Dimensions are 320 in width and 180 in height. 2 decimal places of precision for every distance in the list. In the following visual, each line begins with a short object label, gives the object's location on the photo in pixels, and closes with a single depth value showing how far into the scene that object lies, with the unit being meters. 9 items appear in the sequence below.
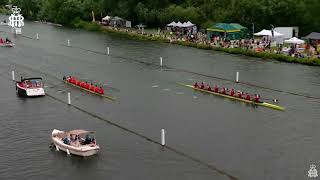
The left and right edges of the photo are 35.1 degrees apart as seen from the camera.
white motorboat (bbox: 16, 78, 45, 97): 48.41
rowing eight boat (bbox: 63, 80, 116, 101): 47.75
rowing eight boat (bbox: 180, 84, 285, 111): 43.83
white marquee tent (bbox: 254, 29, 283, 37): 70.76
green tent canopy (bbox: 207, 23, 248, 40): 77.38
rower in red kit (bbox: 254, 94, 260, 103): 45.25
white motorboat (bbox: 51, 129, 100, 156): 33.03
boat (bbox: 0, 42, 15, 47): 84.19
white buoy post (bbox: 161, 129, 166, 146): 35.26
